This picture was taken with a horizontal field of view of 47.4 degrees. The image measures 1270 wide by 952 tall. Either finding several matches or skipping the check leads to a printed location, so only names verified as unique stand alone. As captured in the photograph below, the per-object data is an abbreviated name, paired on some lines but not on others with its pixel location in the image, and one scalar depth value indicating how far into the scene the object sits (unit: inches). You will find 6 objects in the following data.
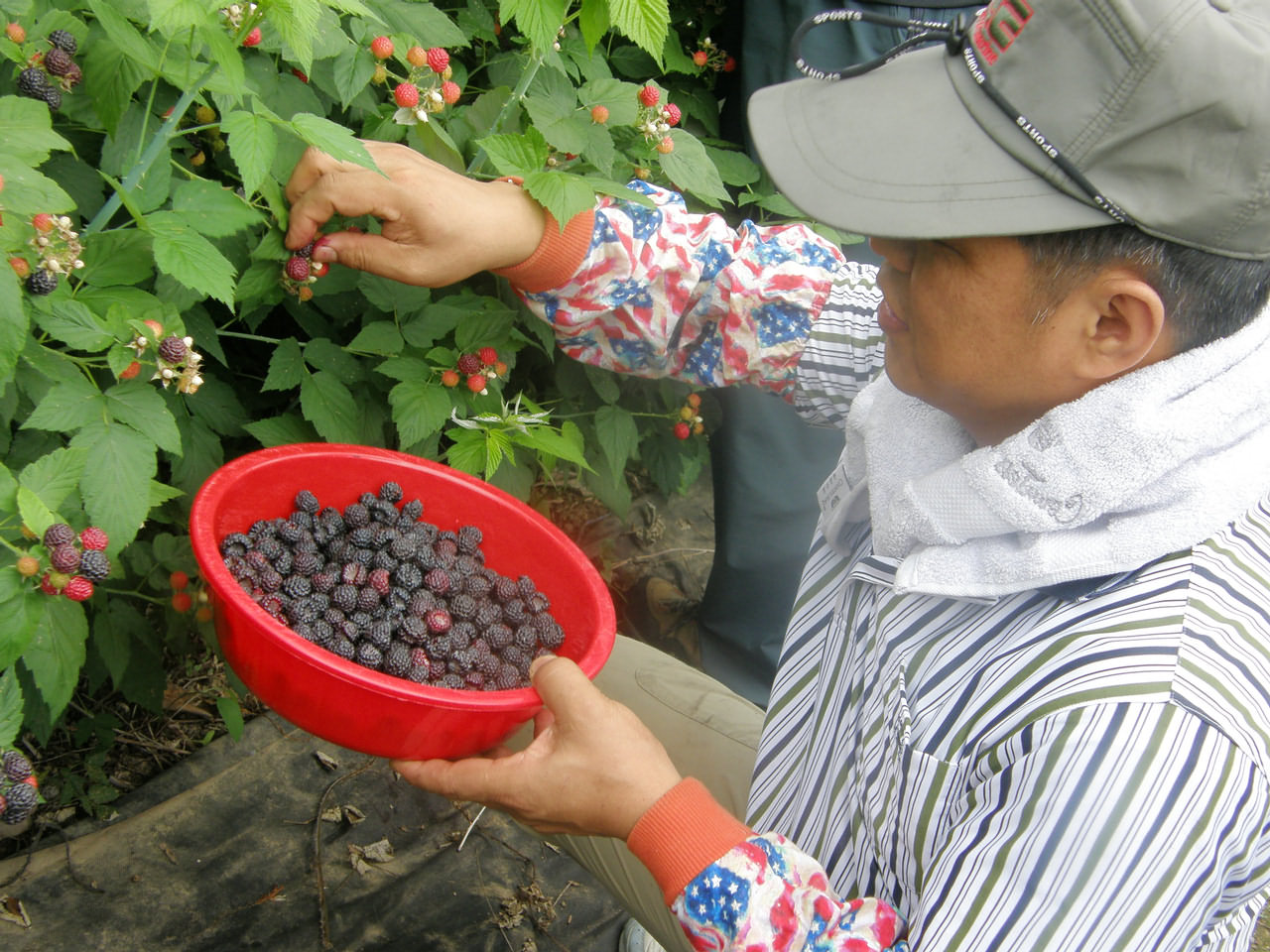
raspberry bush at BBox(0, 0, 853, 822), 31.4
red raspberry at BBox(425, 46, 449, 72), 36.1
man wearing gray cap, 28.3
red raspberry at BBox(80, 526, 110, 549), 31.3
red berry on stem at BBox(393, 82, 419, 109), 36.0
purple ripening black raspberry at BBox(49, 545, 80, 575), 30.9
